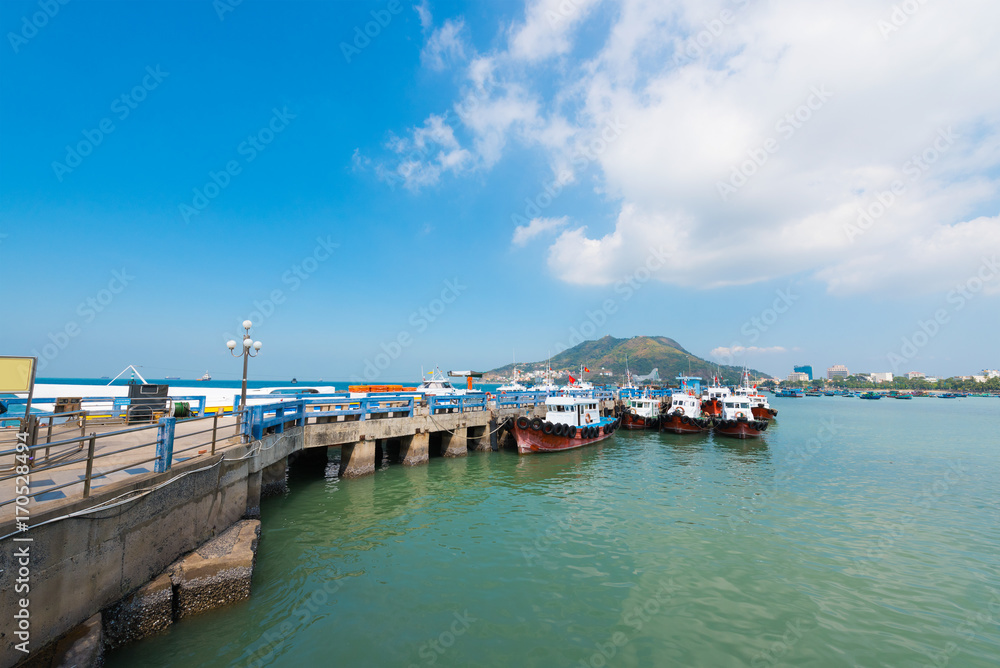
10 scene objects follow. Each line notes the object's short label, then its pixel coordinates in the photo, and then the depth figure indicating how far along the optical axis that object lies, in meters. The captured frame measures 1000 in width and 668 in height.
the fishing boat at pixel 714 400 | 44.47
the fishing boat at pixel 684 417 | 37.25
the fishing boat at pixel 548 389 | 34.22
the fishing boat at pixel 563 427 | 24.88
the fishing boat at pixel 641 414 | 40.53
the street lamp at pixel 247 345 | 12.99
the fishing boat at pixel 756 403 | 44.94
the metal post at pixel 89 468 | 5.67
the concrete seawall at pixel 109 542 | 5.02
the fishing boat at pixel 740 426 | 34.12
